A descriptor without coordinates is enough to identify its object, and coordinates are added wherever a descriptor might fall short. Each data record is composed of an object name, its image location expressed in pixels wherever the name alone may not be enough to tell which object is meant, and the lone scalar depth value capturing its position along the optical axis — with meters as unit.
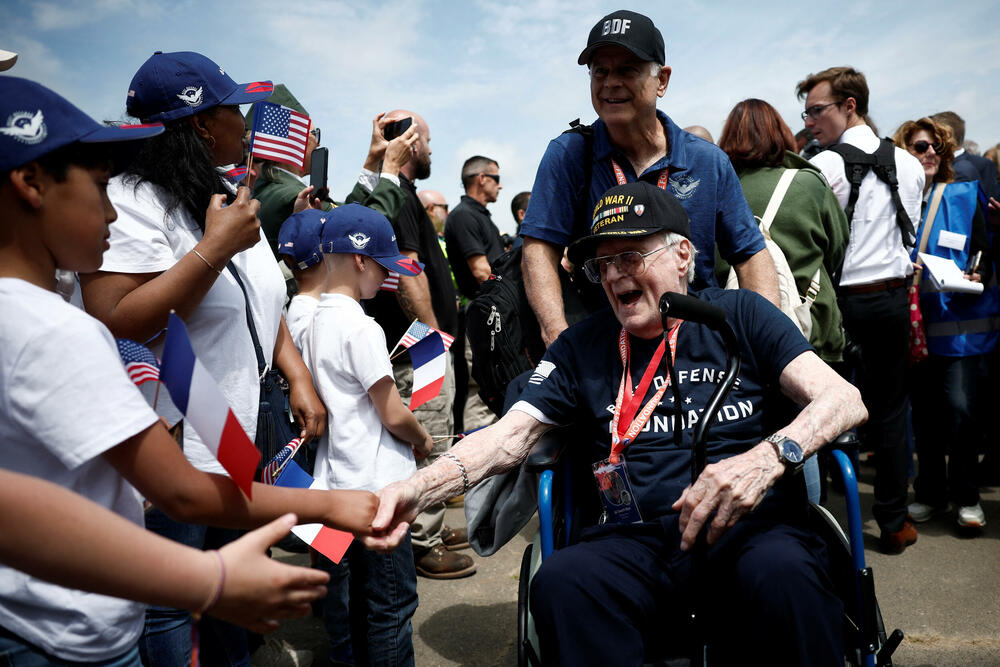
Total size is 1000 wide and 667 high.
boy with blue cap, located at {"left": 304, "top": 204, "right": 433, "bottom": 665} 2.74
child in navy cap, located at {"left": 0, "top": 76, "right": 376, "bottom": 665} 1.22
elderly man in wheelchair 1.96
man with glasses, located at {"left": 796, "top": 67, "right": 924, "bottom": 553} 4.36
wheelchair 1.92
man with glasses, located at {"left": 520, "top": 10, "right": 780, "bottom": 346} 2.98
